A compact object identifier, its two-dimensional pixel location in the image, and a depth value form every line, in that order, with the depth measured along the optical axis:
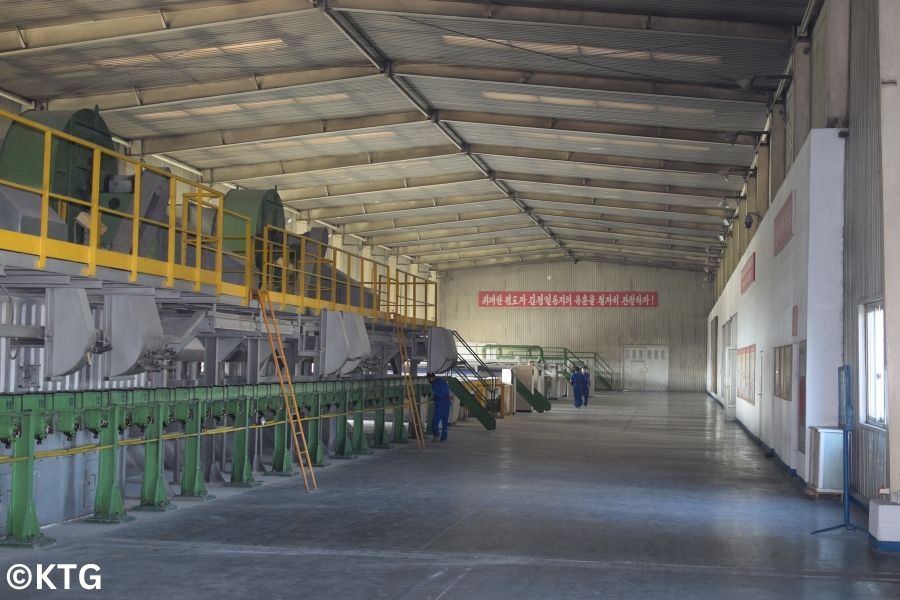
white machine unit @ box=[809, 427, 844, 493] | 12.85
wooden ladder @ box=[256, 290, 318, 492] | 13.54
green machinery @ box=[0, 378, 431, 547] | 9.34
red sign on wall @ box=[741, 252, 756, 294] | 23.48
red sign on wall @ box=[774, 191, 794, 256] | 15.70
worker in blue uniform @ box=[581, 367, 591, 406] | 37.58
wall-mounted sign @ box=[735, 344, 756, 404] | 23.15
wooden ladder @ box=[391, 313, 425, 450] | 20.52
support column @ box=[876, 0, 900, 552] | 9.75
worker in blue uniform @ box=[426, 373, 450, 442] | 21.39
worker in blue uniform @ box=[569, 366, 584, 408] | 37.12
